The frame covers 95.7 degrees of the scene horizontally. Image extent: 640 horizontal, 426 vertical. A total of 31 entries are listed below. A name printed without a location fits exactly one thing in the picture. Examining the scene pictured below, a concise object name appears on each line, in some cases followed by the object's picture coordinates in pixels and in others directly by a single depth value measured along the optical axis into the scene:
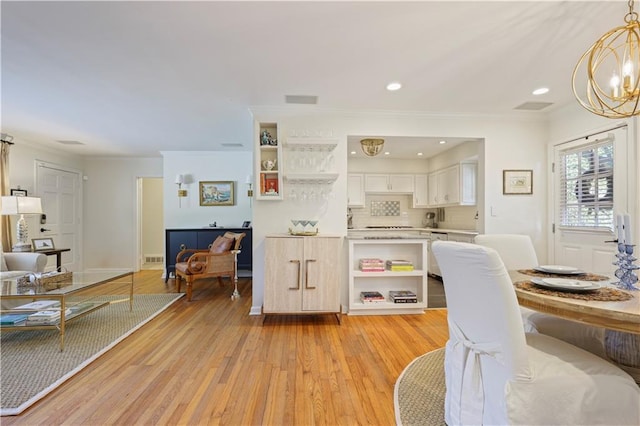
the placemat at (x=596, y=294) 1.30
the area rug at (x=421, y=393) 1.63
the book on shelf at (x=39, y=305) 2.64
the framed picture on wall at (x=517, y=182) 3.59
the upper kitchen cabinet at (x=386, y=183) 5.88
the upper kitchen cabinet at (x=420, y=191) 5.96
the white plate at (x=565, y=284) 1.40
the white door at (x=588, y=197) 2.80
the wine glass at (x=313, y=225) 3.24
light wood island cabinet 3.04
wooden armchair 4.03
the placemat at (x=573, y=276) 1.69
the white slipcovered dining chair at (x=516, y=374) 1.19
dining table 1.15
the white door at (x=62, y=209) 5.14
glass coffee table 2.35
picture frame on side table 4.64
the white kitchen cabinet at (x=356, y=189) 5.81
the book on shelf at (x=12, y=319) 2.43
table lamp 3.96
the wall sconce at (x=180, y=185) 5.51
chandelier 1.46
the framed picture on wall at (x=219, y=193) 5.68
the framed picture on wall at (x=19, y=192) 4.60
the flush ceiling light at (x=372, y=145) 3.89
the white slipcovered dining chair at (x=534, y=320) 1.68
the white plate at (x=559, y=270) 1.74
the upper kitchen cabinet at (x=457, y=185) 4.79
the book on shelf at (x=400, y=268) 3.45
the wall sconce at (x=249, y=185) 5.49
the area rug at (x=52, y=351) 1.84
